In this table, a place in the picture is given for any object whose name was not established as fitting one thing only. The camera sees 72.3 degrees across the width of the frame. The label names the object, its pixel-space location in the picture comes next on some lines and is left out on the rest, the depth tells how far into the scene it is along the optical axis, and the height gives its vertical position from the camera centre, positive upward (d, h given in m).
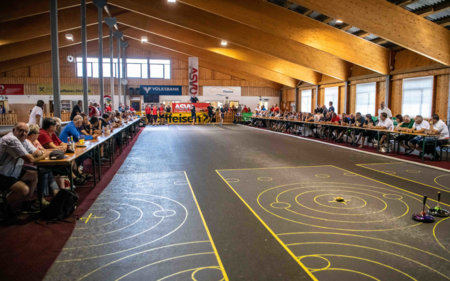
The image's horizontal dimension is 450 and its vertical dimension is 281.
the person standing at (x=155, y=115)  24.97 +0.05
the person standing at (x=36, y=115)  10.76 +0.01
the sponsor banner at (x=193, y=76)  25.19 +3.33
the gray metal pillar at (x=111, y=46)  18.05 +4.21
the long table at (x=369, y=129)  8.61 -0.42
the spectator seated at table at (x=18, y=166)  3.98 -0.67
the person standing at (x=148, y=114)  25.03 +0.17
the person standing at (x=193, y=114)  25.84 +0.20
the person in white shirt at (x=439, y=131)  8.51 -0.35
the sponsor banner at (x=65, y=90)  27.86 +2.35
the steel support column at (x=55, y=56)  9.00 +1.74
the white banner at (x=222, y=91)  30.94 +2.55
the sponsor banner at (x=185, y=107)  27.03 +0.84
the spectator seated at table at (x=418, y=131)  9.15 -0.37
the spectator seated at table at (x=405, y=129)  9.58 -0.35
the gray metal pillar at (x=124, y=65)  25.73 +4.39
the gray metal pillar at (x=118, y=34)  22.57 +5.98
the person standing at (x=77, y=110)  10.52 +0.19
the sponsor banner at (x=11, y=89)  27.20 +2.29
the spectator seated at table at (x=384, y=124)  10.46 -0.20
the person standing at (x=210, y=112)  26.80 +0.40
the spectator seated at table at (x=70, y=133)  6.40 -0.36
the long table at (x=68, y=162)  4.24 -0.68
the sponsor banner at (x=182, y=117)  26.50 -0.10
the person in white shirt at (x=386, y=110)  11.70 +0.30
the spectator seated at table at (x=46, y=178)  4.55 -1.00
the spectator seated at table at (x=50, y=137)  5.20 -0.37
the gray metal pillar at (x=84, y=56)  12.36 +2.41
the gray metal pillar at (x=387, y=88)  15.87 +1.55
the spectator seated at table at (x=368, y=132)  11.36 -0.54
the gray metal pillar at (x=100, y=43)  15.00 +3.58
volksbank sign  29.80 +2.54
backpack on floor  4.10 -1.24
